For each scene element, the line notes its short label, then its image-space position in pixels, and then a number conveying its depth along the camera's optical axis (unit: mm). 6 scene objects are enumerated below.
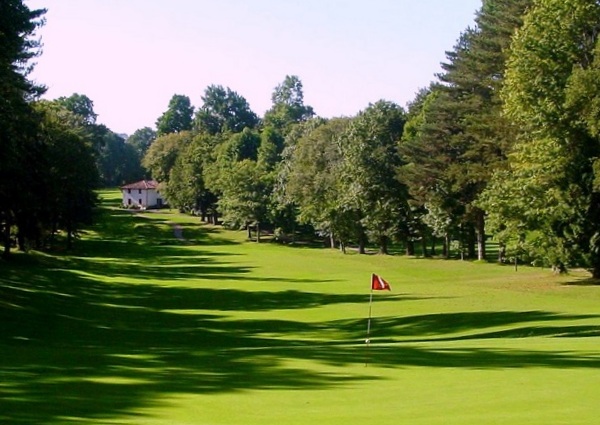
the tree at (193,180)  131250
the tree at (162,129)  199750
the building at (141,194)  170750
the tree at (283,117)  176500
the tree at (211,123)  195250
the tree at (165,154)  151412
